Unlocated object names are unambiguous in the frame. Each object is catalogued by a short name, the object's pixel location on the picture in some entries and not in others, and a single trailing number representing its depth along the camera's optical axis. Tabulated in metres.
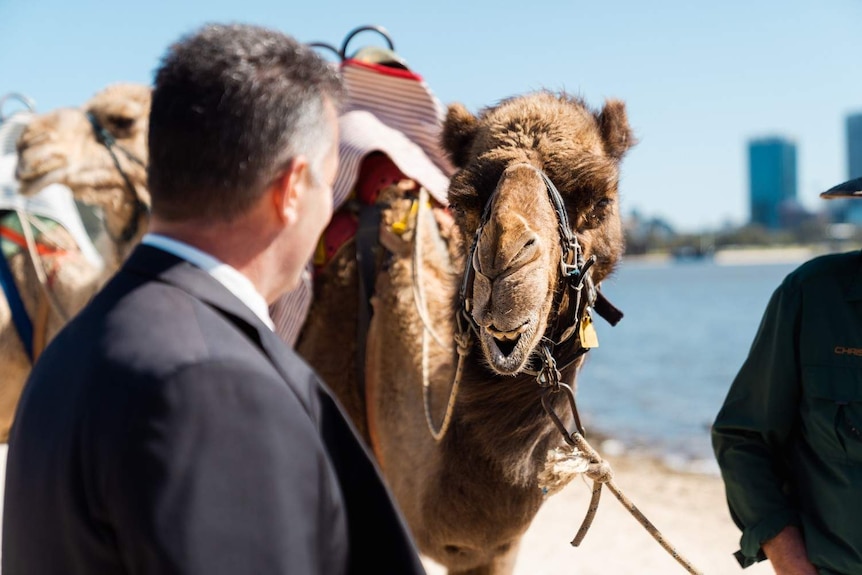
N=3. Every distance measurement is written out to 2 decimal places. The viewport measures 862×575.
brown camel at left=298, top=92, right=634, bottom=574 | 2.37
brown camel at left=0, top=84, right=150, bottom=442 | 4.85
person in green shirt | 2.30
